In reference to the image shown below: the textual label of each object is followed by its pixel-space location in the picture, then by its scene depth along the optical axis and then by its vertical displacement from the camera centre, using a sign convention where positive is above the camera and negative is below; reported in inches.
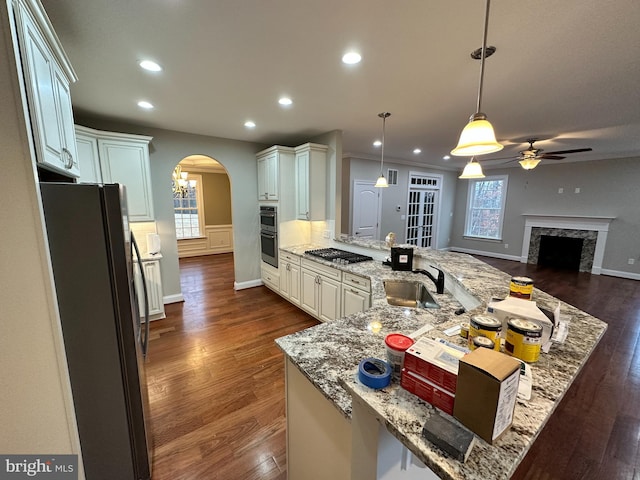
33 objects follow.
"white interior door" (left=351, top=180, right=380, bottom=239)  227.6 -2.1
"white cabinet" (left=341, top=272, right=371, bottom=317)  101.3 -35.9
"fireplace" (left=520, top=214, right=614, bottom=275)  223.6 -24.2
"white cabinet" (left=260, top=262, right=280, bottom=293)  167.0 -48.0
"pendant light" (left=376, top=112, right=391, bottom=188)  117.5 +43.7
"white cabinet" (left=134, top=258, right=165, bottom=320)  128.3 -41.2
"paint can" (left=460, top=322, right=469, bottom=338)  42.8 -21.1
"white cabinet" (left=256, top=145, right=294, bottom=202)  151.6 +23.1
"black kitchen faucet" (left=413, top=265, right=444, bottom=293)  81.0 -24.0
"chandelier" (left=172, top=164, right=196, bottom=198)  227.5 +23.3
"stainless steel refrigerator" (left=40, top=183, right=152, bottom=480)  45.4 -21.7
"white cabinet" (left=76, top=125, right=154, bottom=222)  112.6 +20.5
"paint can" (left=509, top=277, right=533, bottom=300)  48.1 -15.3
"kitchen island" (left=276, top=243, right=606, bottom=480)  23.1 -25.8
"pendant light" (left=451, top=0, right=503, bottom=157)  50.0 +14.6
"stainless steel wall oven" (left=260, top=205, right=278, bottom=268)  160.8 -17.5
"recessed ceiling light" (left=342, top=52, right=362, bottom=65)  69.1 +42.1
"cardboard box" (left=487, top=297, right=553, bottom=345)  37.0 -15.9
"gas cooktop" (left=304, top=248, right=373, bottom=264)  121.0 -24.9
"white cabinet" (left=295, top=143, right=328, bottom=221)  143.3 +16.4
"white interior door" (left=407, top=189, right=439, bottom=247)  274.5 -10.1
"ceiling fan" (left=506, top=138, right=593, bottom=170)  159.2 +33.3
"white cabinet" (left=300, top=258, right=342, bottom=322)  117.7 -41.5
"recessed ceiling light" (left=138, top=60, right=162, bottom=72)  73.0 +41.8
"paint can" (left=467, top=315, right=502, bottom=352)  34.5 -16.8
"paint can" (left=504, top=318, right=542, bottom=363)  33.9 -17.9
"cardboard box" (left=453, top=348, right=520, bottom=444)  22.1 -16.8
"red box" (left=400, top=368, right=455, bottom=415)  26.5 -20.5
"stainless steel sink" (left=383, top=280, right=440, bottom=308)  89.4 -31.8
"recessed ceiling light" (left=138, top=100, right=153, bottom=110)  103.2 +42.7
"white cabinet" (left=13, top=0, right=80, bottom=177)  41.2 +23.6
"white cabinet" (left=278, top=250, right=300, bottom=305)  145.7 -41.6
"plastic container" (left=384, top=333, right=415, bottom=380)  32.8 -19.0
